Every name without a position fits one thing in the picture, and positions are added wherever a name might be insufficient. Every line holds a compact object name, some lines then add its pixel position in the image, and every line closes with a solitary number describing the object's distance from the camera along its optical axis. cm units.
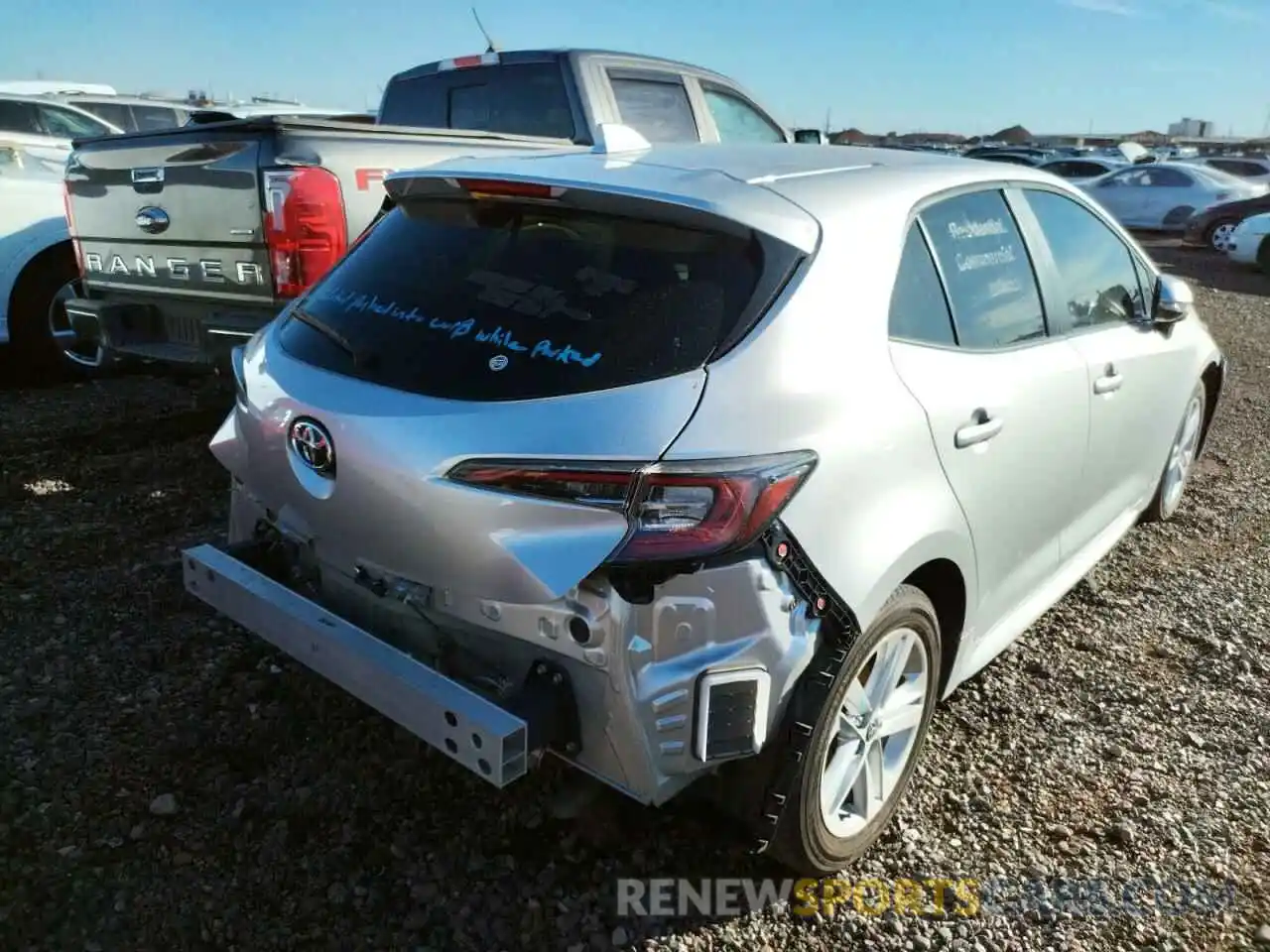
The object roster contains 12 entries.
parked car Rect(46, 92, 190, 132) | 1147
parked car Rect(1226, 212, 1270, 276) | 1492
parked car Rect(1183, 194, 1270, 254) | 1695
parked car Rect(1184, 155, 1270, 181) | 2263
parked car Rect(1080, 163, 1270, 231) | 1959
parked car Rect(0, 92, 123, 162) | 973
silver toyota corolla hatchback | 202
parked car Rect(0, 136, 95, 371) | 627
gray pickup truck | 417
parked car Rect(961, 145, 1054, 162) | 2979
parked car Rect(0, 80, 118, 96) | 1279
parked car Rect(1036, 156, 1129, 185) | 2320
